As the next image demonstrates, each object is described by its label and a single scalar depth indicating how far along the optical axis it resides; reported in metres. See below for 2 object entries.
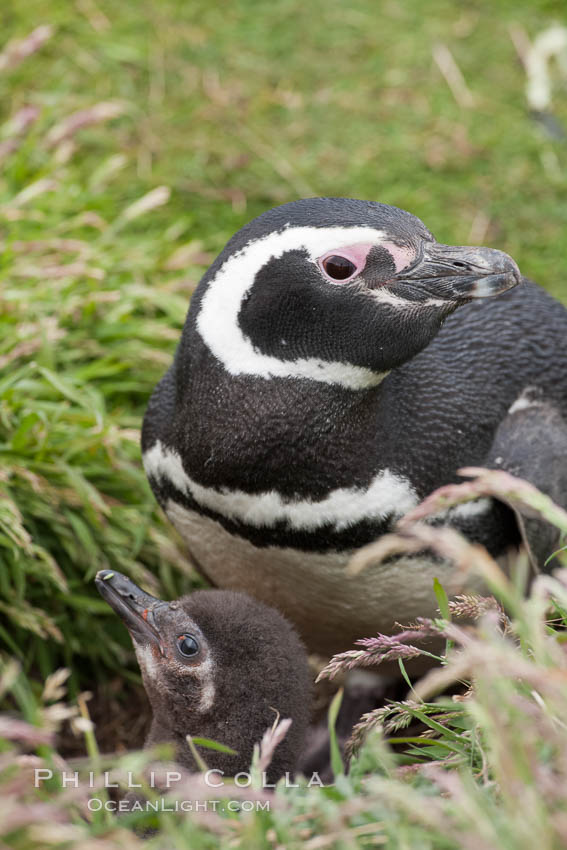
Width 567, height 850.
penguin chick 5.79
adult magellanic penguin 5.73
